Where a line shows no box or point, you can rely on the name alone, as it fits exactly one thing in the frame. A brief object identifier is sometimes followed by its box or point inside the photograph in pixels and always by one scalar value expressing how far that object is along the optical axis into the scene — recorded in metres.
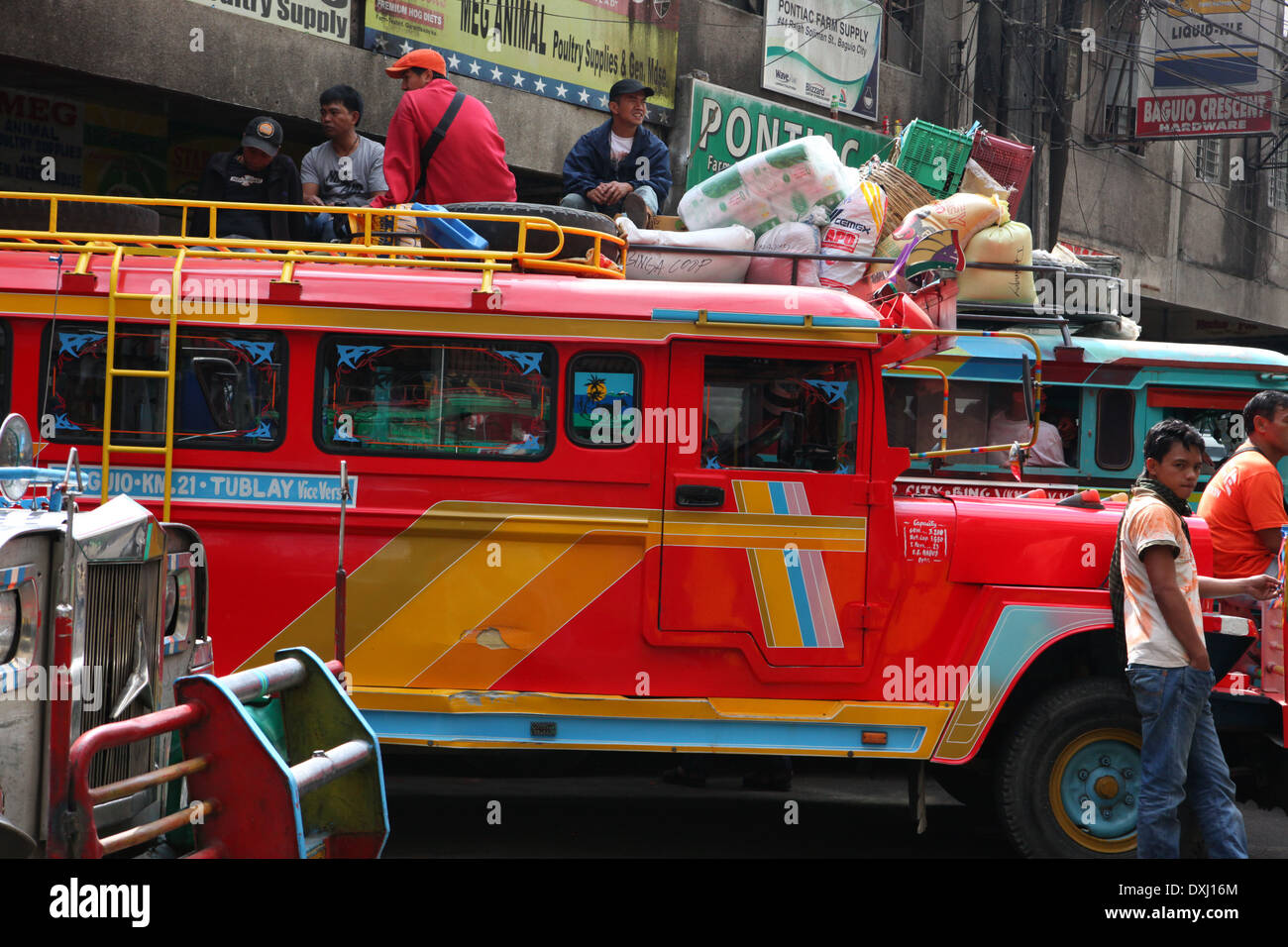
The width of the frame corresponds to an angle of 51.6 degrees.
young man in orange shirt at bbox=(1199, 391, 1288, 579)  6.54
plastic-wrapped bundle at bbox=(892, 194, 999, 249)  10.21
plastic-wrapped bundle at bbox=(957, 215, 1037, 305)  10.56
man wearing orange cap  7.75
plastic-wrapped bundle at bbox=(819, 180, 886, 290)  7.70
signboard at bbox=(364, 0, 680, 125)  11.72
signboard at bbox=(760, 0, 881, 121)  15.36
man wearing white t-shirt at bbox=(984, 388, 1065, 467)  10.10
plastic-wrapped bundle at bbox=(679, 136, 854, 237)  7.77
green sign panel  14.41
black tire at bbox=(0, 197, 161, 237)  6.82
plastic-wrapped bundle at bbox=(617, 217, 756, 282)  7.39
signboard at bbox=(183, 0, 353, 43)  10.52
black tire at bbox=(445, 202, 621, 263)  6.78
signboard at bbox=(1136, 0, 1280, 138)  17.36
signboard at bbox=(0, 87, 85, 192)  10.27
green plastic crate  11.75
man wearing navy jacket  8.62
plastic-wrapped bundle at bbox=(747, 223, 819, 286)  7.39
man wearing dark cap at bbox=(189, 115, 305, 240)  8.30
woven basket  10.43
